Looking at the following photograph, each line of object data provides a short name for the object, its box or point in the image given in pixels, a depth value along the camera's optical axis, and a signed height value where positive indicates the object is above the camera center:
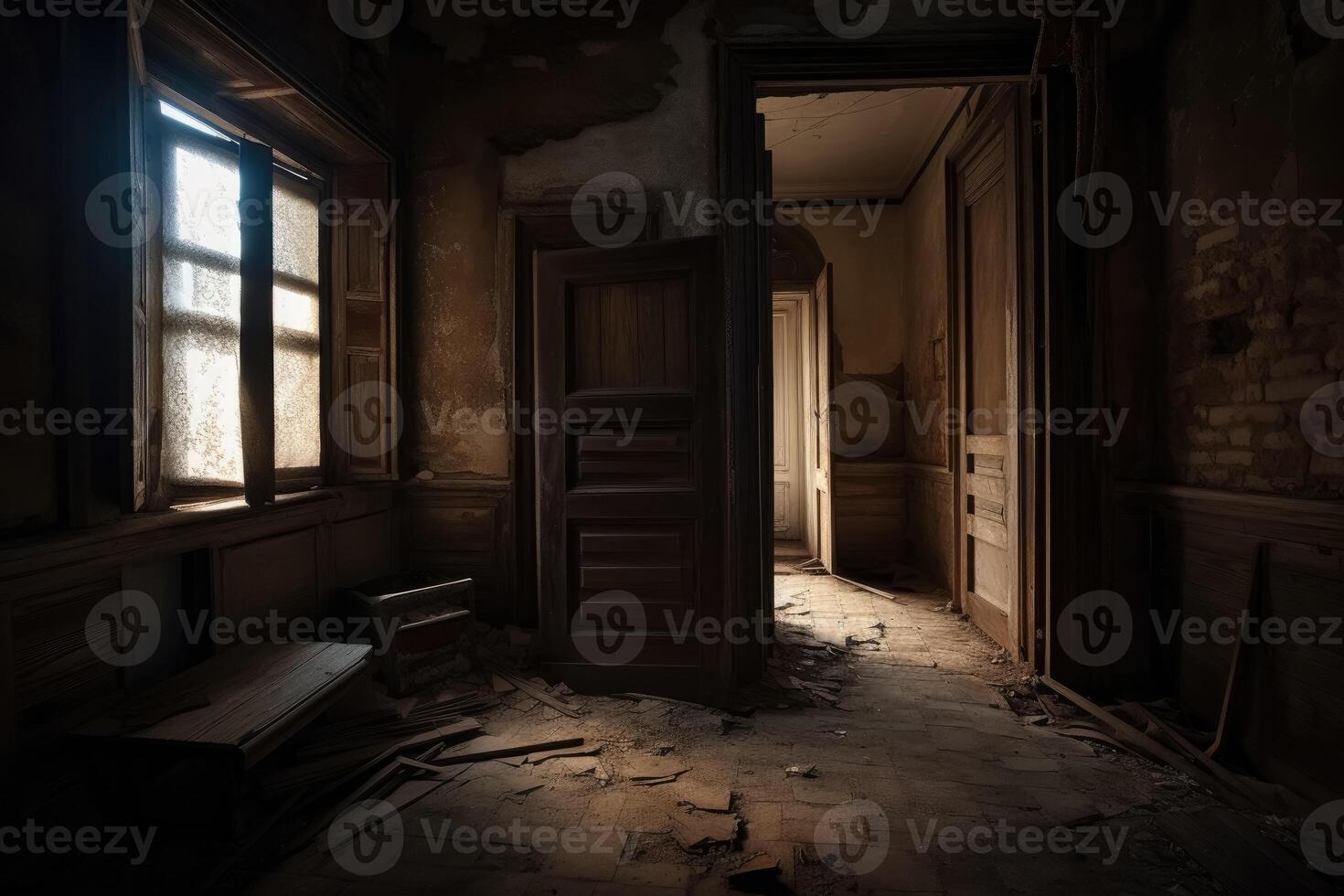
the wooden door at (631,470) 3.22 -0.14
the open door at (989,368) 3.73 +0.44
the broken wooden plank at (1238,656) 2.54 -0.86
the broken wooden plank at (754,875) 1.91 -1.26
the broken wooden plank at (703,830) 2.10 -1.27
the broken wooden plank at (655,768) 2.55 -1.28
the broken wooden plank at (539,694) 3.09 -1.22
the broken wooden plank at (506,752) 2.63 -1.25
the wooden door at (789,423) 8.61 +0.21
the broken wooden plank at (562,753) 2.66 -1.27
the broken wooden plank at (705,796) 2.32 -1.28
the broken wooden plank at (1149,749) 2.37 -1.26
